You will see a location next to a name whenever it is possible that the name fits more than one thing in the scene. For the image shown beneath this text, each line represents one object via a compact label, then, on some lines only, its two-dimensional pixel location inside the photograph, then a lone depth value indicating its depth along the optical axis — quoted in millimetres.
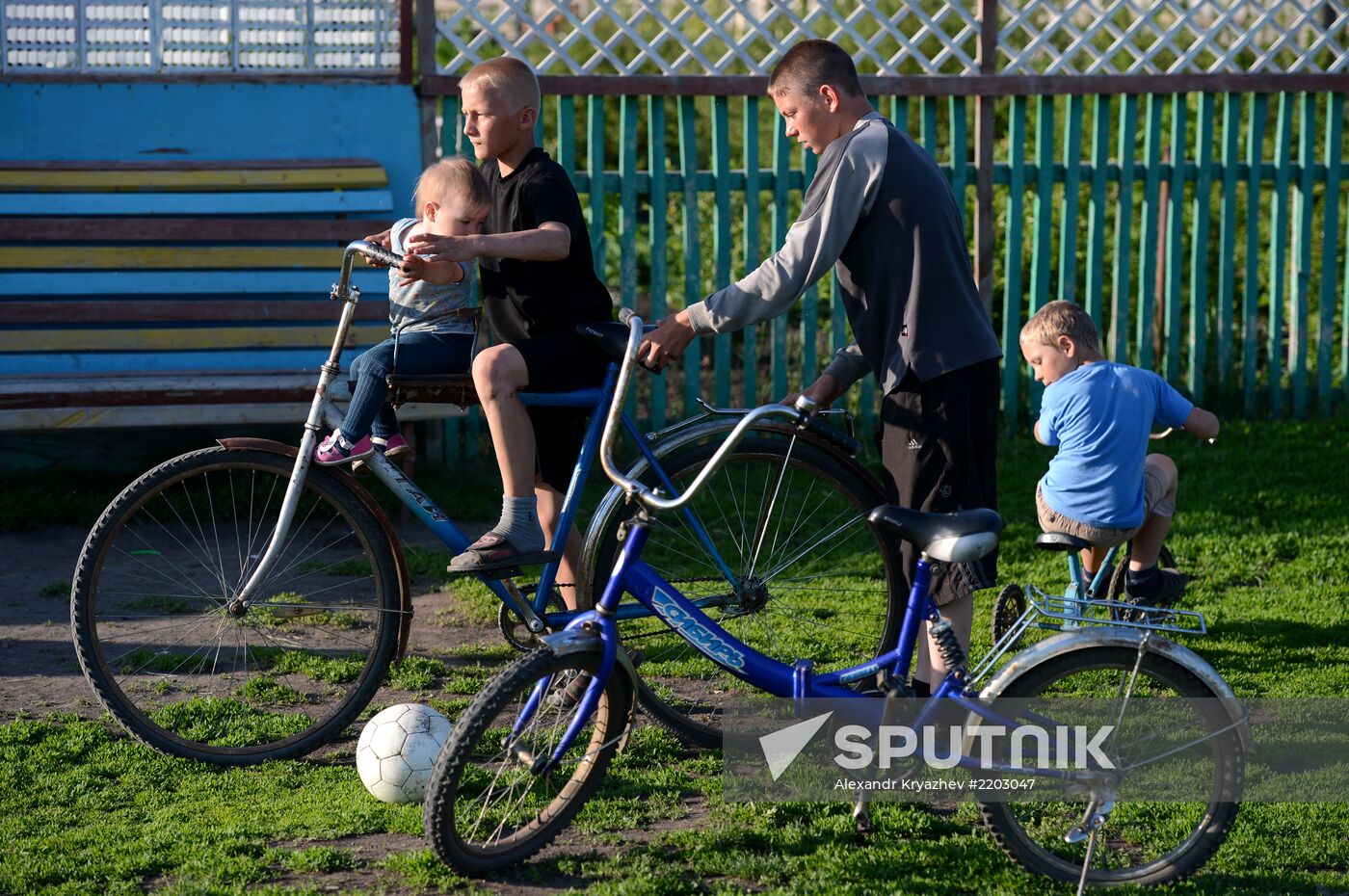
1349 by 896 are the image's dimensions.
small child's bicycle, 8727
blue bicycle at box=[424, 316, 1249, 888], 6879
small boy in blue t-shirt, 8961
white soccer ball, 7910
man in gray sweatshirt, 7785
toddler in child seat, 8367
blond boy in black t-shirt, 8227
